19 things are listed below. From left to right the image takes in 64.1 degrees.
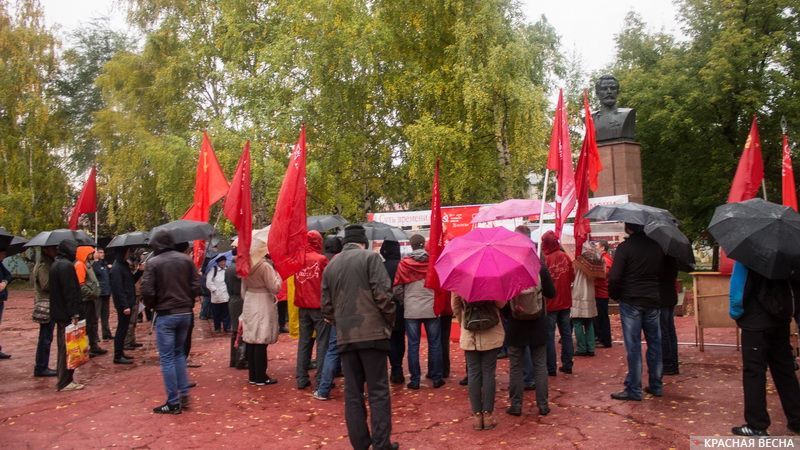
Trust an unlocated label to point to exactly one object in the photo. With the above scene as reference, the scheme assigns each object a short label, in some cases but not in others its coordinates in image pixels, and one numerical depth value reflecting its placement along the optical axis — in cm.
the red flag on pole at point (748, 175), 1033
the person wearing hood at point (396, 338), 847
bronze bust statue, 1580
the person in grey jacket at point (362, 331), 557
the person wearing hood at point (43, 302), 930
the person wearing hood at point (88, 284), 1030
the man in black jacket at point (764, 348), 563
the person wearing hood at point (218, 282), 1352
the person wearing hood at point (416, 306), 821
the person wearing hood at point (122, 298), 1046
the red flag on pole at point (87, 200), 1232
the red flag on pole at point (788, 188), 1005
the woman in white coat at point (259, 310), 840
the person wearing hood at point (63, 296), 838
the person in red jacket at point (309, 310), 812
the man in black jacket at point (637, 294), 706
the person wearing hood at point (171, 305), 729
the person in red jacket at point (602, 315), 1011
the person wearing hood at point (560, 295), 860
